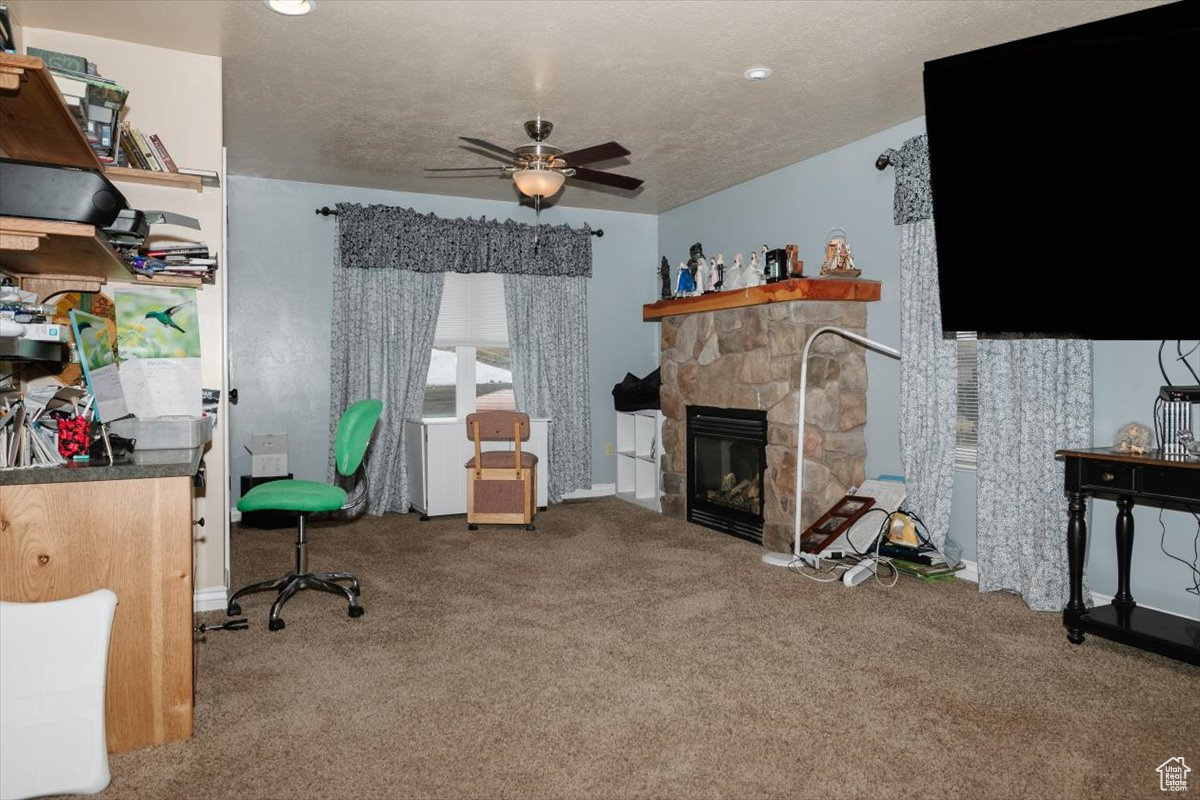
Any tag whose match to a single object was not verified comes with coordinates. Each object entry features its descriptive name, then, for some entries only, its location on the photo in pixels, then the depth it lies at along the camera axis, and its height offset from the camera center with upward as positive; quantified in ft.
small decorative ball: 9.39 -0.68
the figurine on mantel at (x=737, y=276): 15.78 +2.40
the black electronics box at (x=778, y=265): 14.69 +2.42
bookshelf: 5.83 +2.30
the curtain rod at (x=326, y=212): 17.66 +4.26
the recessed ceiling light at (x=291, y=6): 9.00 +4.70
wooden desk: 6.39 -1.53
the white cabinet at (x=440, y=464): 17.40 -1.77
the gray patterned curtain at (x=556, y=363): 19.57 +0.68
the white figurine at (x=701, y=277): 17.40 +2.60
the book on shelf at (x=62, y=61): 8.40 +3.80
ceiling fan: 11.45 +3.62
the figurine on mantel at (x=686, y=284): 17.66 +2.47
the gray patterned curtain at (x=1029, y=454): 10.64 -1.03
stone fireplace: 14.08 -0.19
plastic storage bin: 7.84 -0.46
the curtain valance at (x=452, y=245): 17.78 +3.66
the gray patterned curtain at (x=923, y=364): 12.55 +0.39
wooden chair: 16.24 -1.96
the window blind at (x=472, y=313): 19.25 +2.01
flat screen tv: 7.61 +2.38
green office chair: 10.35 -1.51
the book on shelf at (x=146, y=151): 9.62 +3.16
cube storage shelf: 19.06 -1.80
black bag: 19.48 -0.13
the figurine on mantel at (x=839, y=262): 14.14 +2.39
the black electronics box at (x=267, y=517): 16.31 -2.83
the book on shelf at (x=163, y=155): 9.86 +3.16
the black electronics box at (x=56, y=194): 6.31 +1.73
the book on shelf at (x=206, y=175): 10.06 +2.98
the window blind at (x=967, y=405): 12.89 -0.33
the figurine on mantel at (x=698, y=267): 17.43 +2.86
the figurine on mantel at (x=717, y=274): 16.83 +2.60
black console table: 8.45 -1.77
